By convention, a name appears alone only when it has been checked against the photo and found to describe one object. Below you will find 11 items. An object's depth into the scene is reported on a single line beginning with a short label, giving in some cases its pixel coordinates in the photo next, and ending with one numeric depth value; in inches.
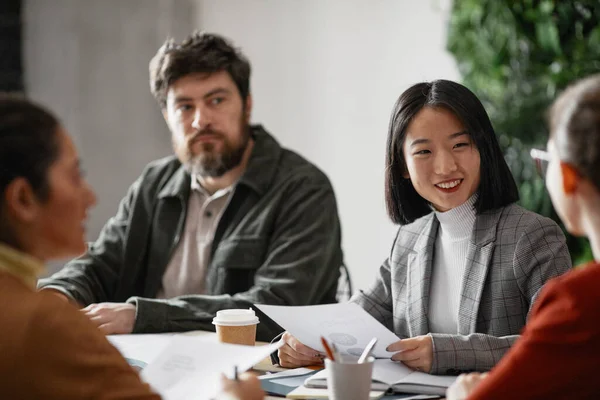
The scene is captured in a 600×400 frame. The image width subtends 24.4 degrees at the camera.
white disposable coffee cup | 108.0
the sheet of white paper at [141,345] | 108.5
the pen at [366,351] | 92.7
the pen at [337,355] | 93.0
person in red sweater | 81.9
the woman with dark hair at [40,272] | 82.8
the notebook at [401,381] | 96.0
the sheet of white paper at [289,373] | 100.8
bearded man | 129.7
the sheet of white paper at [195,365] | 91.0
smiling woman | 104.1
